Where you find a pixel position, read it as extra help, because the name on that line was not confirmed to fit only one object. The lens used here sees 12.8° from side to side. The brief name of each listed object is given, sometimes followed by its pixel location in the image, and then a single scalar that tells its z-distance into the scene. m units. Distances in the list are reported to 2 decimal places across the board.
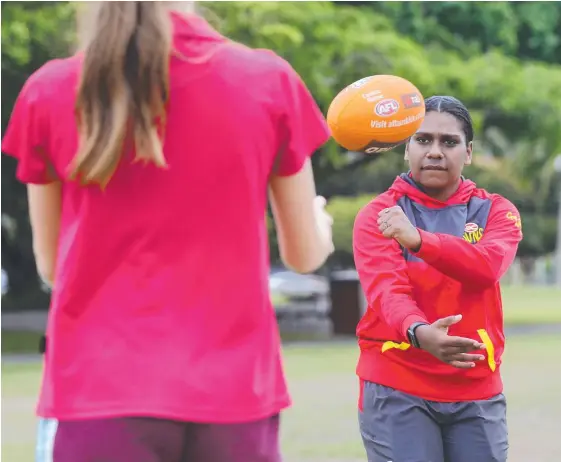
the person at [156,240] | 5.18
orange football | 8.90
